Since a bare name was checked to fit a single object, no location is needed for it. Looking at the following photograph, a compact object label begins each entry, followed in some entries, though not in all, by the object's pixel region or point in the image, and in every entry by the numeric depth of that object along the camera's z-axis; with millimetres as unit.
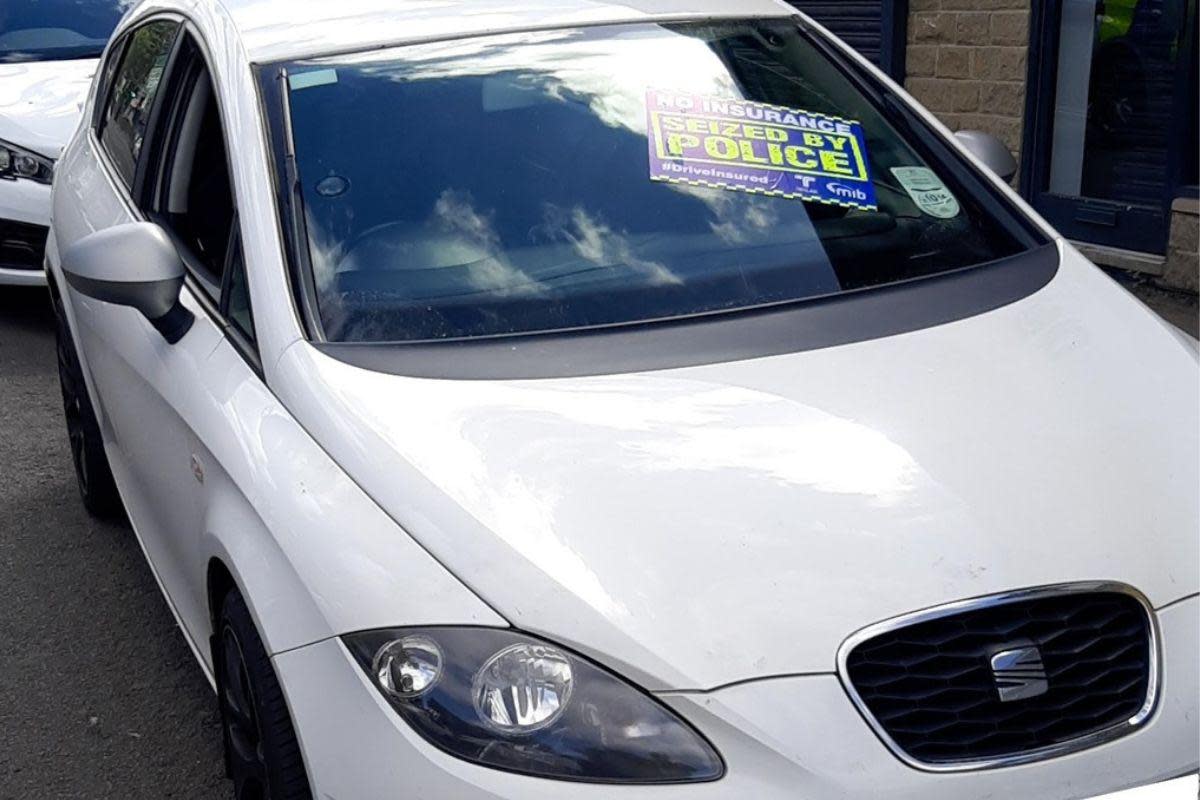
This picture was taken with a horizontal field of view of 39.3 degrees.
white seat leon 2348
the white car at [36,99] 7281
